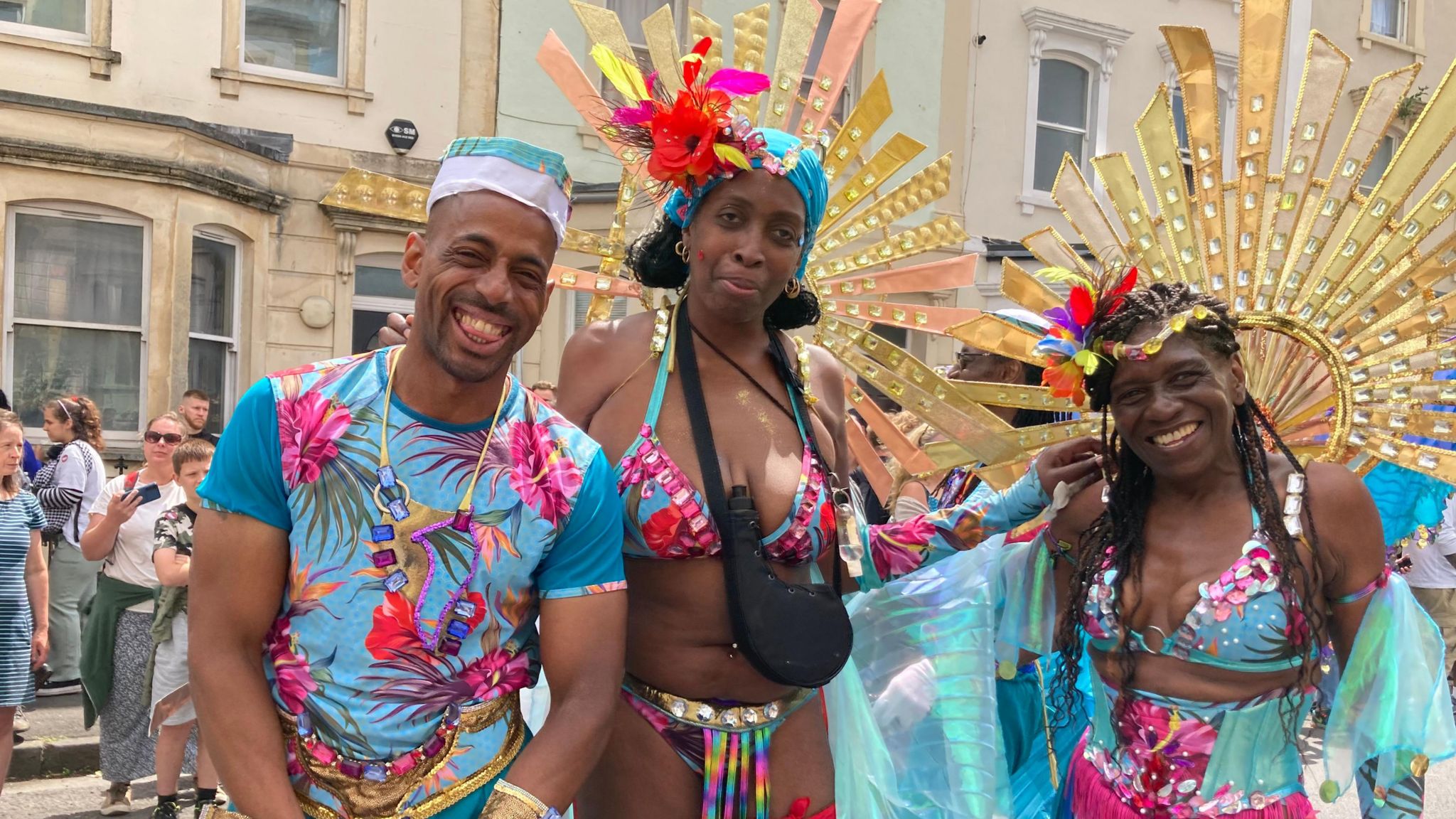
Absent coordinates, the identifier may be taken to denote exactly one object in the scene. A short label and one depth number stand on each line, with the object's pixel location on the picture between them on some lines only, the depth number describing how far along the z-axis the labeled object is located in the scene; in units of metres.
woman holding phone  5.71
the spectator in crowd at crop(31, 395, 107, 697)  6.83
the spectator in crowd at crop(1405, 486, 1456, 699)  7.57
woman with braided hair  2.48
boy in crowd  5.41
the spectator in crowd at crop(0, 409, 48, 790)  5.36
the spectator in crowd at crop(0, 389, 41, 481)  7.56
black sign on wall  10.93
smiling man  1.92
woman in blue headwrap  2.45
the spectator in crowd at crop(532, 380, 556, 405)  7.61
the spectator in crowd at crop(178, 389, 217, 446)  8.07
